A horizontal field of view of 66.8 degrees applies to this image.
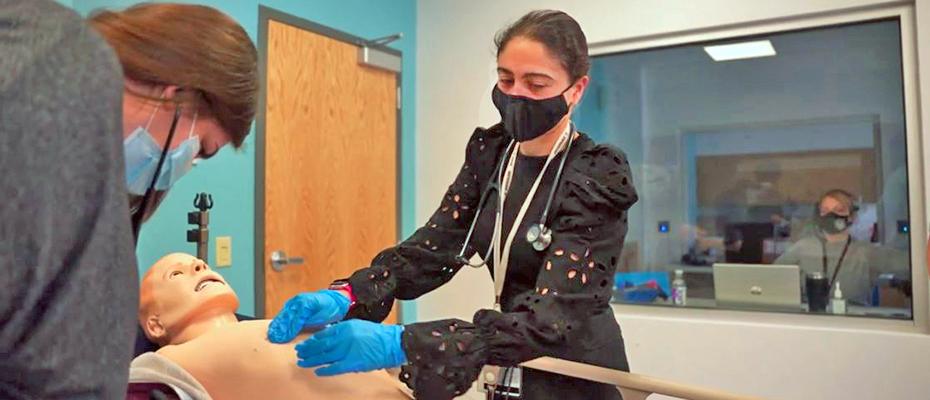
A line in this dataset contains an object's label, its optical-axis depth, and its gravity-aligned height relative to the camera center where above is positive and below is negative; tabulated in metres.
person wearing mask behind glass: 2.79 -0.08
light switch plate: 2.51 -0.06
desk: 2.68 -0.31
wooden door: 2.75 +0.31
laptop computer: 2.85 -0.23
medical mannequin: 1.47 -0.25
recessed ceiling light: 2.93 +0.76
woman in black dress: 1.16 -0.05
